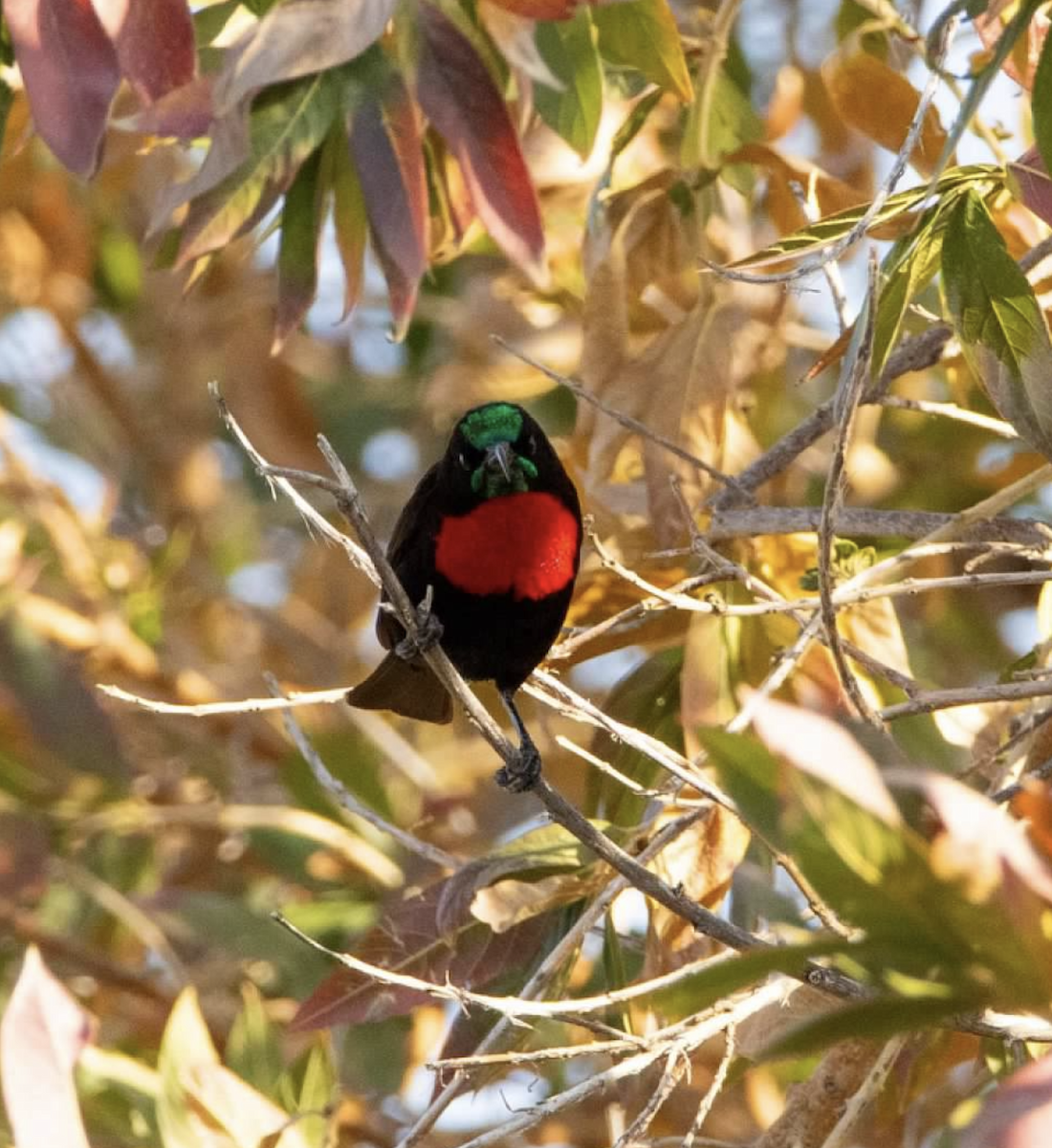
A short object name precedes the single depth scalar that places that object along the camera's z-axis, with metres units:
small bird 6.64
